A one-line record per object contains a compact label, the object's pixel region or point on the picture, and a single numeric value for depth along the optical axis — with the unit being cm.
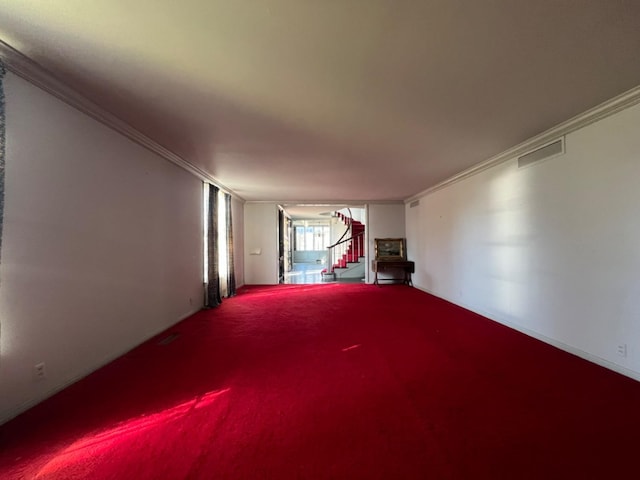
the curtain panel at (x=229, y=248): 587
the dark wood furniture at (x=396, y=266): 713
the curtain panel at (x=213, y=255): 490
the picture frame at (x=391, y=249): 752
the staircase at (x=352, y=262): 887
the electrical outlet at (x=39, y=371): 194
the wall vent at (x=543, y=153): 290
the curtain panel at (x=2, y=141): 171
